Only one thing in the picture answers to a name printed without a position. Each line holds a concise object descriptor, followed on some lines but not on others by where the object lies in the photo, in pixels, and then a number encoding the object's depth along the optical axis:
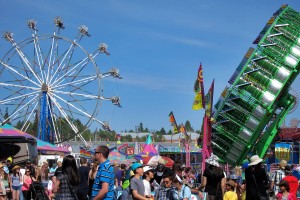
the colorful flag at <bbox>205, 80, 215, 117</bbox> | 25.30
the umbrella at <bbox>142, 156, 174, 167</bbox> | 18.41
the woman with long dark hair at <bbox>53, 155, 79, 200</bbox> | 7.80
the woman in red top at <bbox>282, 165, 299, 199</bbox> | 12.20
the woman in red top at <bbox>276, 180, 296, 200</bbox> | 10.70
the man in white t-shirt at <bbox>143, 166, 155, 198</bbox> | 10.73
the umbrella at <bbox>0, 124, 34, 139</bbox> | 22.91
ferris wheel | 38.22
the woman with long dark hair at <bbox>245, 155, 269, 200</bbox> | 10.79
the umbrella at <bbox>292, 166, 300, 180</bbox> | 16.42
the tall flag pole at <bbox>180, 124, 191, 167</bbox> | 38.03
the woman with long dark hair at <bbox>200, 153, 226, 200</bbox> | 10.46
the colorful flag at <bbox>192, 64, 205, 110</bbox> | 23.75
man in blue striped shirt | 7.09
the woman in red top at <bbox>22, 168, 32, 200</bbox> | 15.30
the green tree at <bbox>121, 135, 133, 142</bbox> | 153.27
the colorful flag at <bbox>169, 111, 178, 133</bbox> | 45.38
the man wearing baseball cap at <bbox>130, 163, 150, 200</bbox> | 9.76
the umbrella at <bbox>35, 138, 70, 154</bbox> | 31.58
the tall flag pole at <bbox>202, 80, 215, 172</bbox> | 22.59
